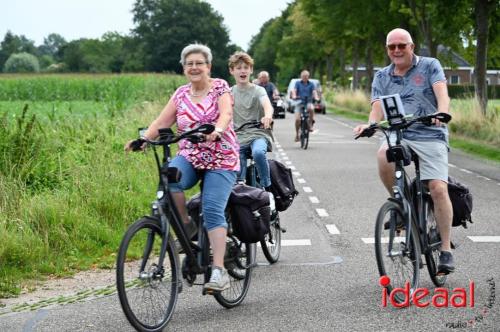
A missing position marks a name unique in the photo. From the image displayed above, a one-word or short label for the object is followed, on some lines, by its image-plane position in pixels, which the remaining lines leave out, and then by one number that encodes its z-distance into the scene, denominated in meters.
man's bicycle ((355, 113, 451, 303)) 6.47
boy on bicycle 8.93
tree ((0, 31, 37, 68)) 190.00
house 122.01
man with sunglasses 6.98
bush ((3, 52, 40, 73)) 160.62
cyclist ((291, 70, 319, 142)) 24.45
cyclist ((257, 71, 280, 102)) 15.48
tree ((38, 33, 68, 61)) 186.04
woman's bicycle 5.51
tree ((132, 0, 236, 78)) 120.00
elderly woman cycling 6.27
